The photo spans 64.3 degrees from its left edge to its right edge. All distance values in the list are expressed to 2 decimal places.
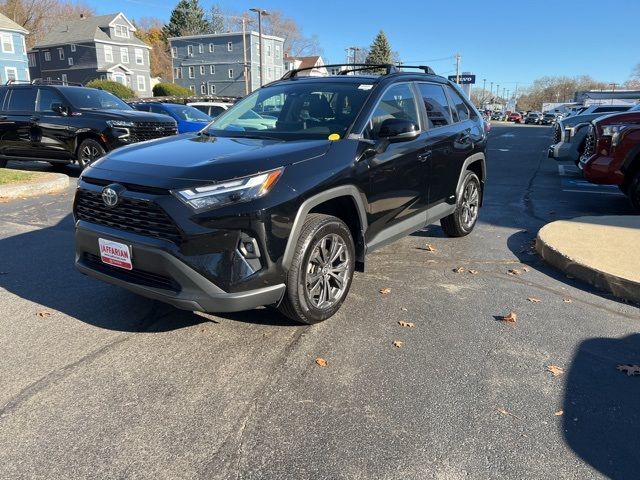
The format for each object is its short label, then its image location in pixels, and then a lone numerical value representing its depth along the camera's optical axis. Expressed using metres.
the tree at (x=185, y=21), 88.69
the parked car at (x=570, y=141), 11.03
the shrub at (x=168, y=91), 49.44
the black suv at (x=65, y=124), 10.17
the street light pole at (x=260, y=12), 43.27
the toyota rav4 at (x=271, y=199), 3.12
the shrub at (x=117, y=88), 43.75
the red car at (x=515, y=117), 79.31
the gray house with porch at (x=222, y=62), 63.09
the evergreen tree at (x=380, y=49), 87.50
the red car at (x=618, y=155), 7.24
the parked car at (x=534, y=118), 67.28
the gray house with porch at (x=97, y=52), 56.53
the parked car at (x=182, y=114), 14.11
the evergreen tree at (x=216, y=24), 92.44
